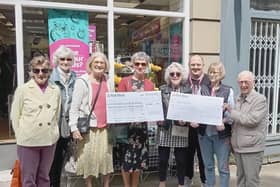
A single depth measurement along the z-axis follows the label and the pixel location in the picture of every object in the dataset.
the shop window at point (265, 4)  5.92
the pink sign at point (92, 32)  5.20
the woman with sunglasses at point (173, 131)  4.02
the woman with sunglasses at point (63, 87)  3.73
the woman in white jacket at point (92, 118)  3.68
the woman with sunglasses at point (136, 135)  4.00
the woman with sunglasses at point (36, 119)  3.43
